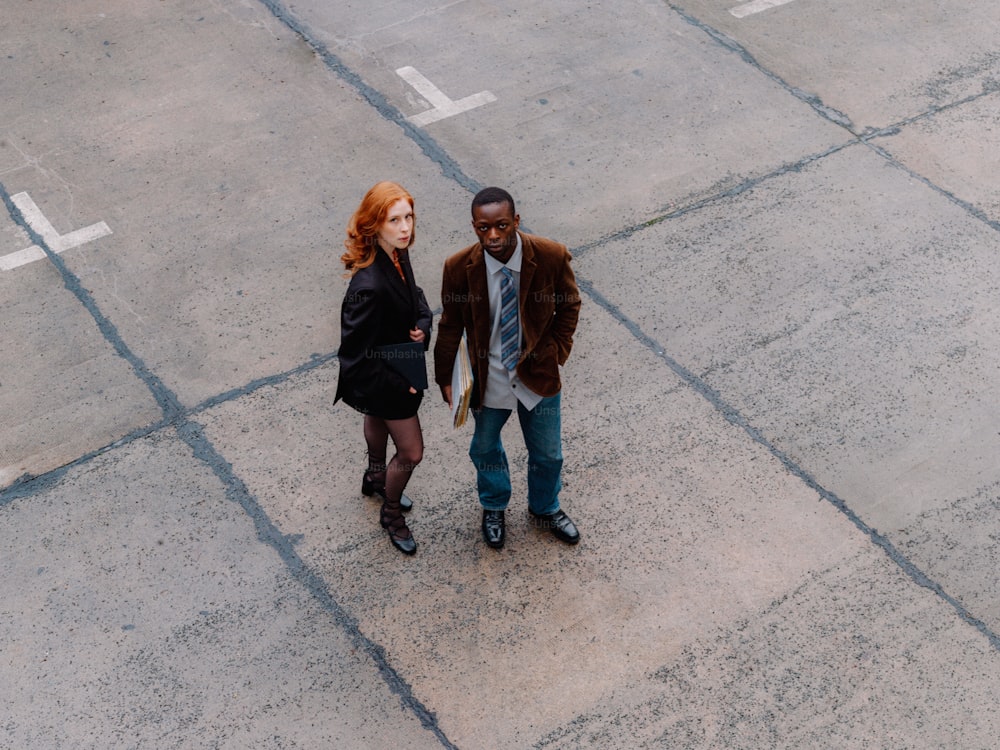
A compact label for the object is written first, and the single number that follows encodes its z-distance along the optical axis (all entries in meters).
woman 4.72
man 4.74
